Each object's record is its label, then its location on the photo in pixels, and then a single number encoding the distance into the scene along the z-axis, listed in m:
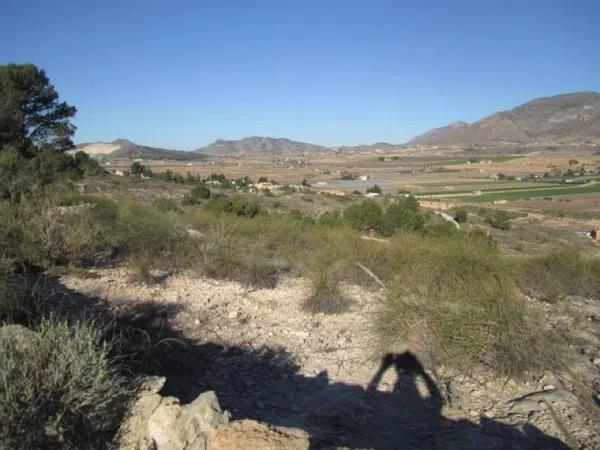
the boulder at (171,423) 3.46
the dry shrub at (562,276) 10.64
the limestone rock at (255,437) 3.10
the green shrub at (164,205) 17.65
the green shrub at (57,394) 3.16
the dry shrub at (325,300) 8.34
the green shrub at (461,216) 43.84
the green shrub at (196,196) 30.36
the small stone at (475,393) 5.47
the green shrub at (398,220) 24.68
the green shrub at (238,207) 20.31
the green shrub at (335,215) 26.99
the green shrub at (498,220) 42.86
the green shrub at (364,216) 25.59
